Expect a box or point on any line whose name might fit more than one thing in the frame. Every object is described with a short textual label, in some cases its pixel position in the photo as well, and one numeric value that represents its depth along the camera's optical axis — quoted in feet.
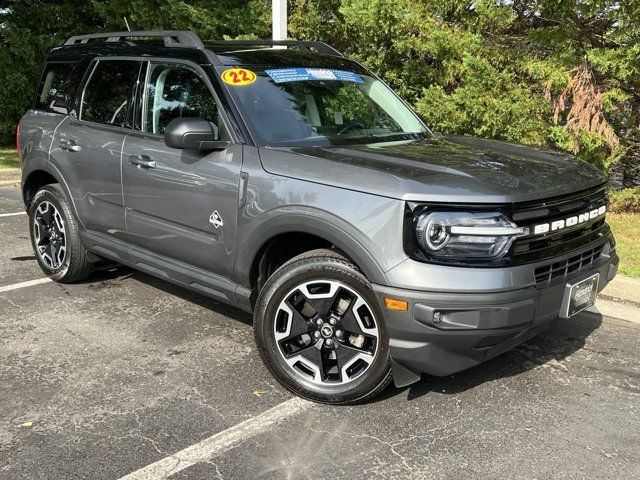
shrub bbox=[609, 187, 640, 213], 23.99
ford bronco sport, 9.80
